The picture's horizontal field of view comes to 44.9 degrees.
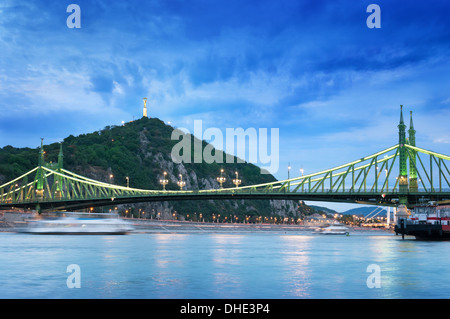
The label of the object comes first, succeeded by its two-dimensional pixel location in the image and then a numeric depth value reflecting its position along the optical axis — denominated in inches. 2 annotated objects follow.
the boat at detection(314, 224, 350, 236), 4613.4
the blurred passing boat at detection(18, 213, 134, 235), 3294.8
